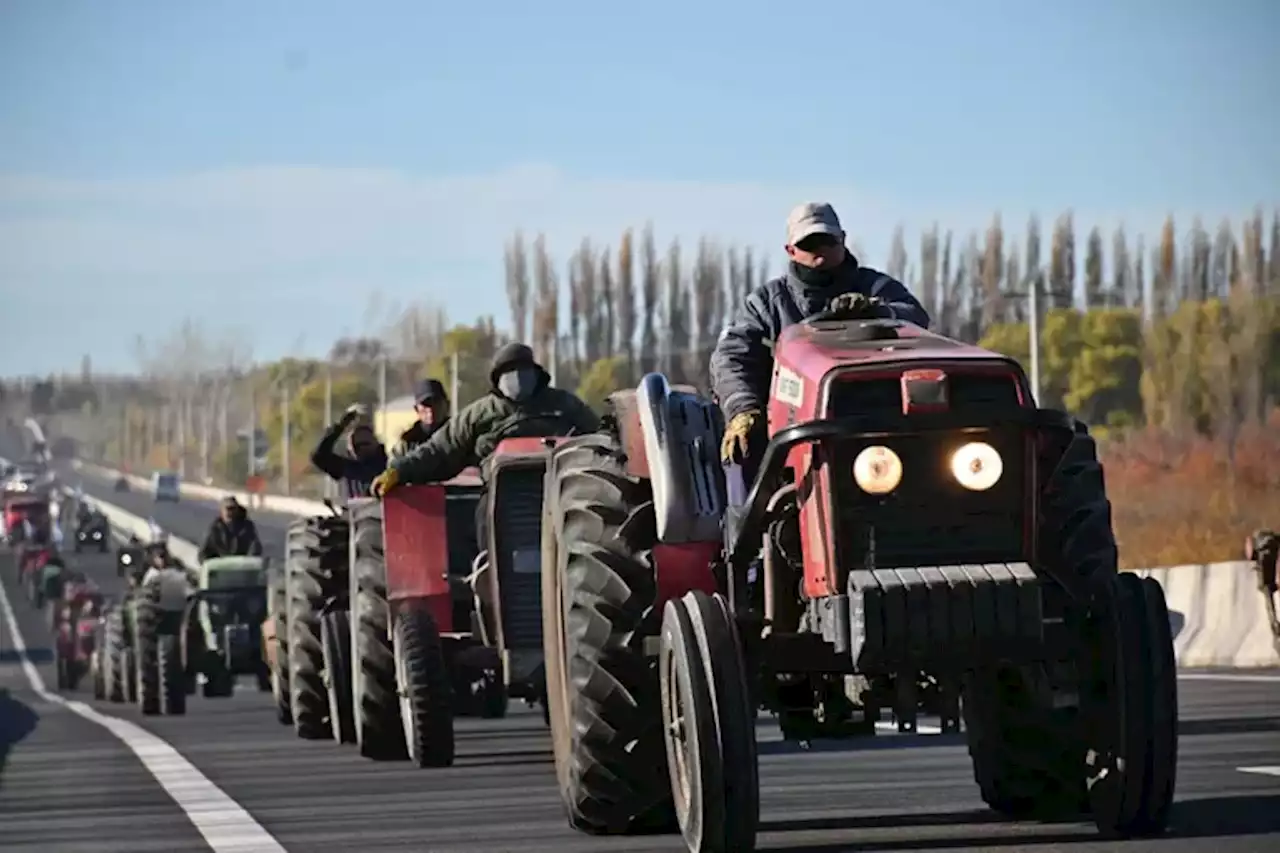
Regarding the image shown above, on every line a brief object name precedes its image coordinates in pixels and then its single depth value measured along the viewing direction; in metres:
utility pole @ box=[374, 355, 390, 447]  149.73
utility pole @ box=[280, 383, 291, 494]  184.75
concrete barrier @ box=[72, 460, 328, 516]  147.12
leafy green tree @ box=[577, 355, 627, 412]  173.50
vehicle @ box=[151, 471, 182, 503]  191.88
